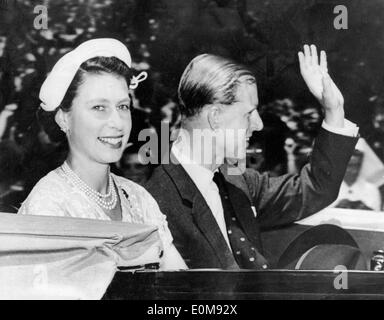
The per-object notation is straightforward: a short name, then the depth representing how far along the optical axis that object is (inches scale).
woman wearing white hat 130.3
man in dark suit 137.1
